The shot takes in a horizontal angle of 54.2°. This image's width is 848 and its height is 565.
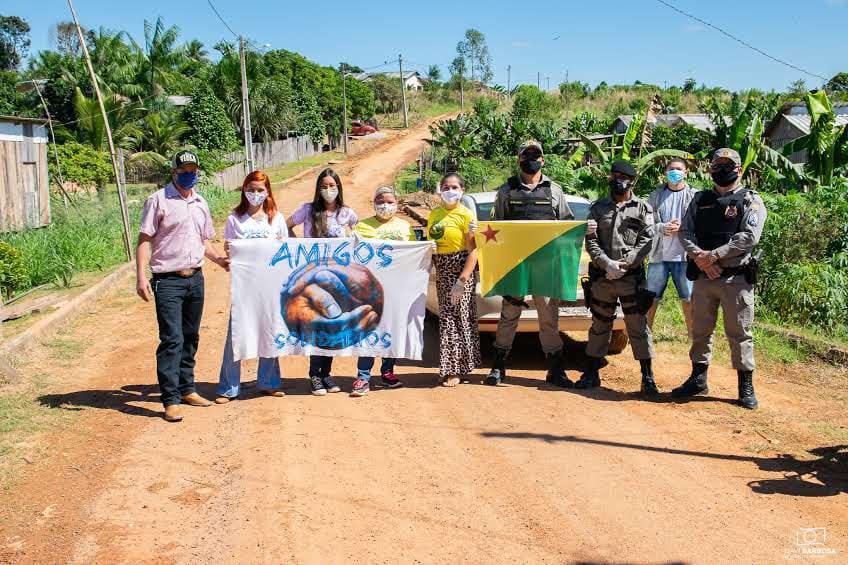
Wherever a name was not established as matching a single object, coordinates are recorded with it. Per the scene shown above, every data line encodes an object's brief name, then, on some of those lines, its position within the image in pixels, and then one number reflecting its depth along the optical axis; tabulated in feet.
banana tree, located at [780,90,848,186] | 43.42
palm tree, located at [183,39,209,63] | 231.96
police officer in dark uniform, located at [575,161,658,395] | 23.63
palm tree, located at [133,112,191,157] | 133.69
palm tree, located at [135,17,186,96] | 162.09
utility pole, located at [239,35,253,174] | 98.64
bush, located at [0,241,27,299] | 38.19
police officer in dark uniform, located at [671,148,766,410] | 22.40
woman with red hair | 23.40
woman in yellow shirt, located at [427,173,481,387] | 24.03
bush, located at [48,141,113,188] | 102.17
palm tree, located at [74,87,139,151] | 124.26
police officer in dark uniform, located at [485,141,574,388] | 25.08
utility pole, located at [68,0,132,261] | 48.78
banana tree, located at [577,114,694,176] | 49.00
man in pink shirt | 21.61
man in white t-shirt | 26.35
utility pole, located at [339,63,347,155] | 184.96
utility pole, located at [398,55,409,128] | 228.80
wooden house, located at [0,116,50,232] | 62.08
